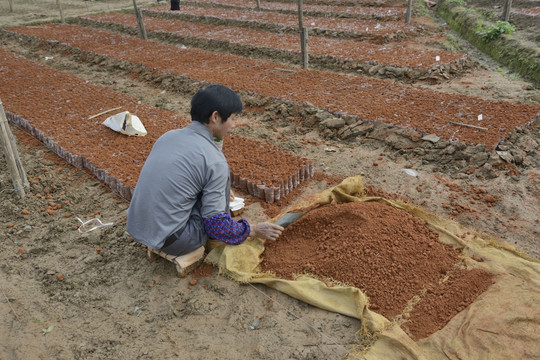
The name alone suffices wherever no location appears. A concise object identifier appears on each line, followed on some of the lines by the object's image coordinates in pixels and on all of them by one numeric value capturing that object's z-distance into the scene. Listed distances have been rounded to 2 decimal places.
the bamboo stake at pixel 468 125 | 5.63
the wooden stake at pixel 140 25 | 12.86
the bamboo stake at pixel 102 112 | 6.41
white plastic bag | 5.62
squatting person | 2.97
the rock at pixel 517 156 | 5.11
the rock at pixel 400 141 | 5.69
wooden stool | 3.30
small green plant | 11.41
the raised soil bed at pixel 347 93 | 5.86
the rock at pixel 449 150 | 5.32
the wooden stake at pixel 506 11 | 12.11
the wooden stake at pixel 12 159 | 4.34
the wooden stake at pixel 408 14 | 12.71
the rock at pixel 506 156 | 5.04
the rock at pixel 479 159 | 5.12
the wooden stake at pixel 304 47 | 8.77
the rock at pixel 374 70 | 8.99
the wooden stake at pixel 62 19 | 16.78
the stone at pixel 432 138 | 5.52
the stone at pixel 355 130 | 6.12
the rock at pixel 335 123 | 6.34
